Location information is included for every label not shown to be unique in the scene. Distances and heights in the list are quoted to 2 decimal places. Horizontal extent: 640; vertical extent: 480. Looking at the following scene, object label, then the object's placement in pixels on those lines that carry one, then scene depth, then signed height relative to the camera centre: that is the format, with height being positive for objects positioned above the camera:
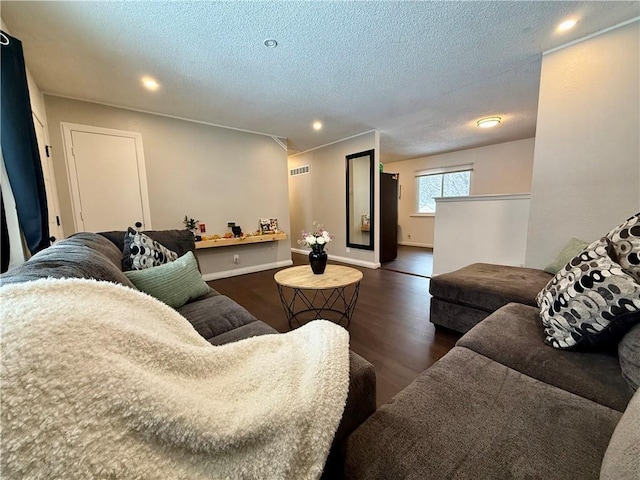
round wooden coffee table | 2.14 -1.11
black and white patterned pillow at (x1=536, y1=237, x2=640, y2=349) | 0.98 -0.42
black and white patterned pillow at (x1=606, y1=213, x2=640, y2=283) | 1.10 -0.21
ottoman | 1.86 -0.68
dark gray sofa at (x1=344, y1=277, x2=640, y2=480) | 0.62 -0.66
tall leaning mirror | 4.62 +0.12
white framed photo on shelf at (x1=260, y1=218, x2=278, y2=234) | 4.59 -0.32
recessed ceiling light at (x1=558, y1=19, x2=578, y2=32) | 1.89 +1.34
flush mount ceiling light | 3.91 +1.28
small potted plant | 3.75 -0.23
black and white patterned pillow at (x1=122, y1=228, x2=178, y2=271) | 1.70 -0.30
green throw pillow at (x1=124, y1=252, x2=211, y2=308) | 1.55 -0.46
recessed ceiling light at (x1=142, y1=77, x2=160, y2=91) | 2.56 +1.31
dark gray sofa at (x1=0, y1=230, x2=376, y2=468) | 0.75 -0.53
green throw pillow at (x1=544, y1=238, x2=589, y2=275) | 1.97 -0.41
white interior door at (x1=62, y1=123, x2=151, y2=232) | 2.99 +0.41
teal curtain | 1.58 +0.41
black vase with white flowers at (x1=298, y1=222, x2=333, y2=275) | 2.33 -0.42
